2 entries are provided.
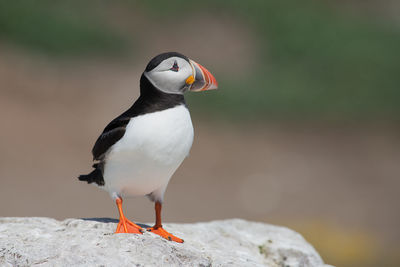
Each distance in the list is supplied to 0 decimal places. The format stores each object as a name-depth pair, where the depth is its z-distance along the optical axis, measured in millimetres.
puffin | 9648
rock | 9203
